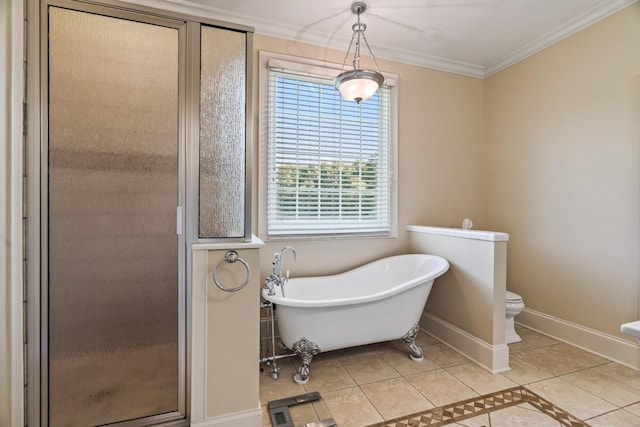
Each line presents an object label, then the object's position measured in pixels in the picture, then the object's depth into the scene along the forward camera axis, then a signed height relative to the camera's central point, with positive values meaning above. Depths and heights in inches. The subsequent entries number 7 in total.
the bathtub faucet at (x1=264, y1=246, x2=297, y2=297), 81.5 -19.2
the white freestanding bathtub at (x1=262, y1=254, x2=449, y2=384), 77.8 -27.9
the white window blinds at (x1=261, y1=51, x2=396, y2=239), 103.6 +18.6
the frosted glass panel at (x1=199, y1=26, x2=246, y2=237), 59.2 +15.0
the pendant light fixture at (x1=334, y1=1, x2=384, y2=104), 84.0 +35.7
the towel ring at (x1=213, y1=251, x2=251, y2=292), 57.8 -10.6
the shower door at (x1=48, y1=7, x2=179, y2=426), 52.5 -2.0
